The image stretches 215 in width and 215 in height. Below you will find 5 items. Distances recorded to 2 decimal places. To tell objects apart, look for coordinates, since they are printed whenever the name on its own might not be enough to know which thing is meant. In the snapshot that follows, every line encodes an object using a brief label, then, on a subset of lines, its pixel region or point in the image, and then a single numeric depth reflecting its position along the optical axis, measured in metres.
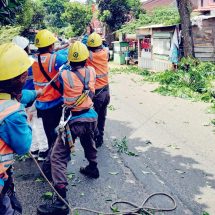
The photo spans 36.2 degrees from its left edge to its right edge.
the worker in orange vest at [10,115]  2.48
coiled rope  4.21
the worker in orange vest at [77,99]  4.36
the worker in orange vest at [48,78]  4.95
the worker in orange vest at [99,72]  5.96
